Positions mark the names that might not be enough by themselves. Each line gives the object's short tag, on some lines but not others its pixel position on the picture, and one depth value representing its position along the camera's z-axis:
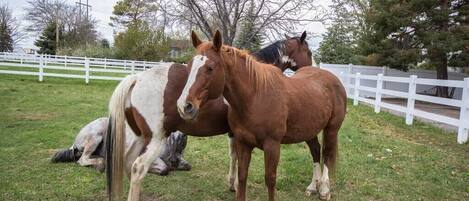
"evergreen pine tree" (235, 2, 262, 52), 11.60
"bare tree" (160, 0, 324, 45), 11.40
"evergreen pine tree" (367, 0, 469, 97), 14.12
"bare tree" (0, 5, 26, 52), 42.50
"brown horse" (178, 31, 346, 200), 2.68
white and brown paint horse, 3.39
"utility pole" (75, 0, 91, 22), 47.94
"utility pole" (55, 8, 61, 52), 39.41
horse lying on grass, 4.78
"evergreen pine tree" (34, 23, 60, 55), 42.53
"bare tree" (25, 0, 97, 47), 43.19
